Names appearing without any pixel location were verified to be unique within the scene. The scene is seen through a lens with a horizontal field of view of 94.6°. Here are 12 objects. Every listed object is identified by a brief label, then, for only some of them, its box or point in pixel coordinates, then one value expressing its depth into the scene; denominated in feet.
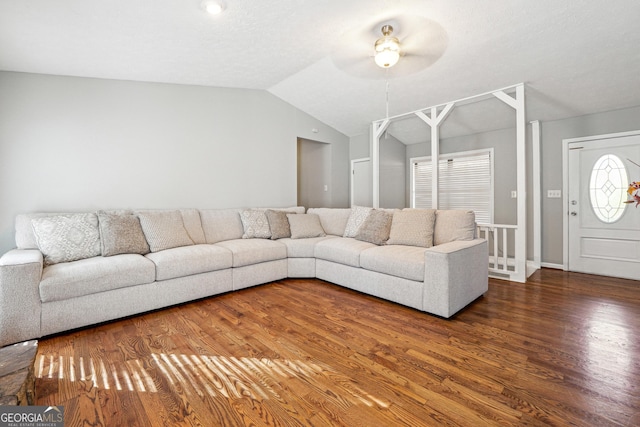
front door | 12.14
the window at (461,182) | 15.94
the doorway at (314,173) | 19.53
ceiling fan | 9.37
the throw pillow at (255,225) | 12.82
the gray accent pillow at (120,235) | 9.20
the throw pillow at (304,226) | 13.25
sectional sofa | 7.27
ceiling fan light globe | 9.39
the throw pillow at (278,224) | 12.97
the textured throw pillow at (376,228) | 11.32
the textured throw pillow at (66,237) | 8.40
